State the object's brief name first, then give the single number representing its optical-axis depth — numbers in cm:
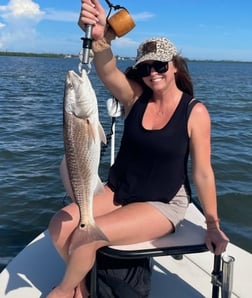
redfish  169
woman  202
